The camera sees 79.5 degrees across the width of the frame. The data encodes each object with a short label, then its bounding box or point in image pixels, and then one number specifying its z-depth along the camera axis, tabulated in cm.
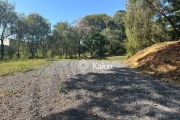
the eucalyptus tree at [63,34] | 1772
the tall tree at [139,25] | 675
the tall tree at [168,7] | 581
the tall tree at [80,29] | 1801
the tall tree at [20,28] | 1540
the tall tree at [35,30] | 1650
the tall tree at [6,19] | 1404
